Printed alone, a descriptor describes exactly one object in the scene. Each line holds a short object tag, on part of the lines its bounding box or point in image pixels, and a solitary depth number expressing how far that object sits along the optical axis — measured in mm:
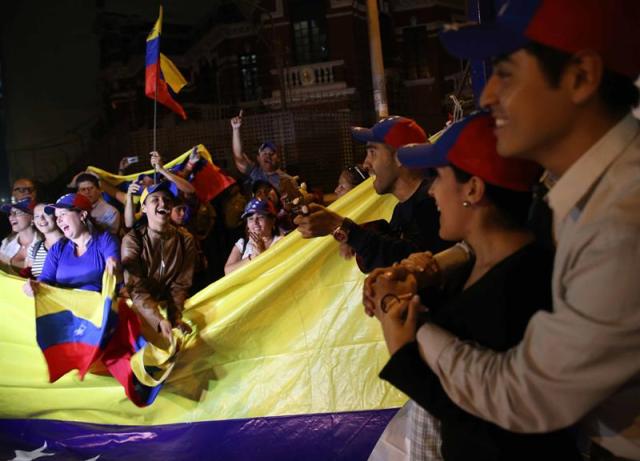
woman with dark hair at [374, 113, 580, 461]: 1595
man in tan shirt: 1220
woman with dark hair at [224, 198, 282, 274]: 5137
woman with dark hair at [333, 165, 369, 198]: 6539
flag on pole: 7016
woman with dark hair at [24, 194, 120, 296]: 4902
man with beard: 2740
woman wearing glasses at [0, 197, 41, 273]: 6598
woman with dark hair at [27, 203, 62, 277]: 5602
